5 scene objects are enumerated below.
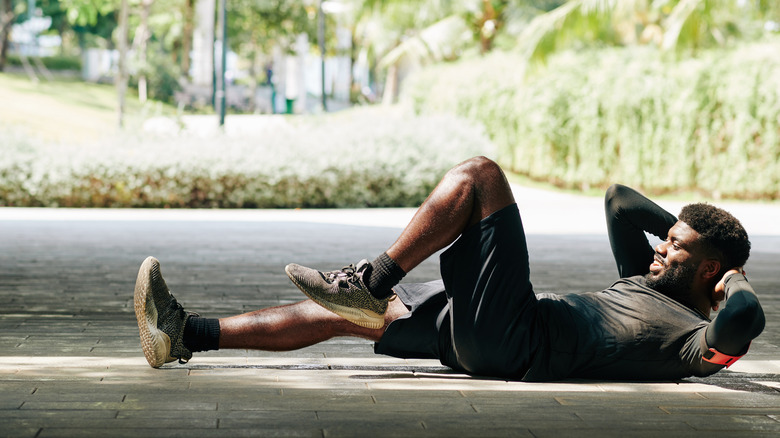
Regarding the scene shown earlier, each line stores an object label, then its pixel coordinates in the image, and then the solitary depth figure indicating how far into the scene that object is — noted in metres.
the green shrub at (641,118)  18.75
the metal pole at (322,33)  28.13
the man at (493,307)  3.62
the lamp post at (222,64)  20.50
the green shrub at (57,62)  47.33
